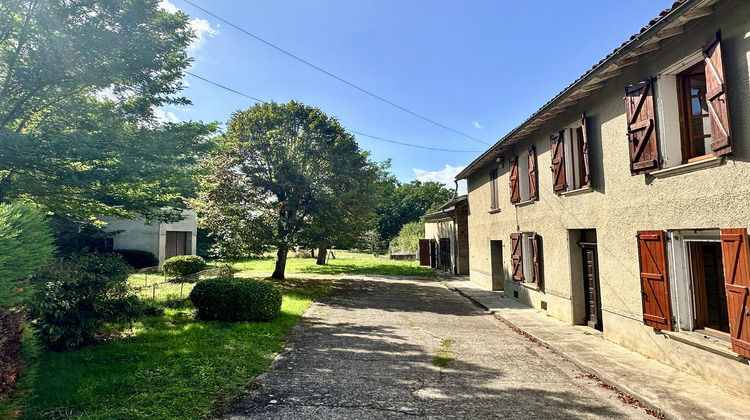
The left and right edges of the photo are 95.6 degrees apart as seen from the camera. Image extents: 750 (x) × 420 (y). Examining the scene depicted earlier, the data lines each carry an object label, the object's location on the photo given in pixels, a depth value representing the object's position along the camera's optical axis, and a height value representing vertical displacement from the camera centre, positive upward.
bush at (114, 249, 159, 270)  19.28 -0.72
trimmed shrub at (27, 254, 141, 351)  5.40 -0.92
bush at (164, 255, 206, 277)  16.80 -1.08
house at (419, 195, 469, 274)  19.02 +0.13
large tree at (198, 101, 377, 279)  14.08 +2.59
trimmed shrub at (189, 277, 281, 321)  8.15 -1.37
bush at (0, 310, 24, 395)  3.25 -1.05
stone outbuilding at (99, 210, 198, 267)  20.02 +0.52
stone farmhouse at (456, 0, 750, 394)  4.32 +0.78
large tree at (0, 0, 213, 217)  6.42 +3.19
